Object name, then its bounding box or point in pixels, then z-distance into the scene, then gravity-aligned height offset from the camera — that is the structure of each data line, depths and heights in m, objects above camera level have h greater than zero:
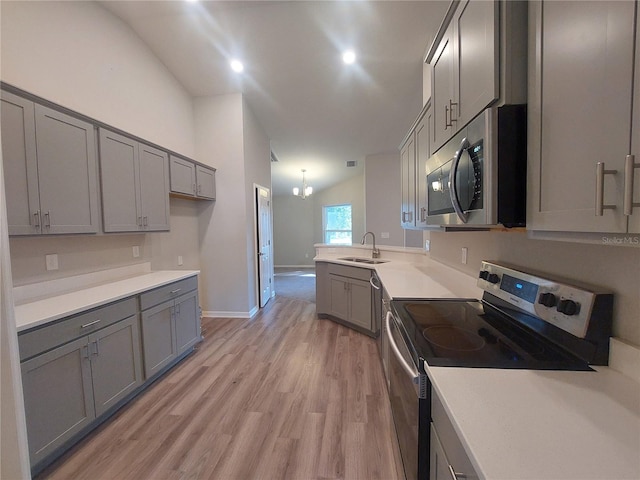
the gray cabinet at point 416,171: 1.94 +0.49
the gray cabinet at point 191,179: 3.13 +0.68
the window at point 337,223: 8.68 +0.18
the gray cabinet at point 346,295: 3.16 -0.88
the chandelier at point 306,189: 6.74 +1.03
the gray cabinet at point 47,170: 1.58 +0.44
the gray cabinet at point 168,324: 2.26 -0.88
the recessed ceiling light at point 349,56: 3.04 +2.01
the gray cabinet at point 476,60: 0.88 +0.66
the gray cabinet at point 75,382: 1.43 -0.94
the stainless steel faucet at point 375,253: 3.72 -0.36
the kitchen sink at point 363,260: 3.53 -0.44
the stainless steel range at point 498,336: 0.86 -0.47
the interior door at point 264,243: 4.51 -0.24
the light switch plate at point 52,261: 2.01 -0.20
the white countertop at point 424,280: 1.79 -0.45
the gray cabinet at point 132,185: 2.23 +0.46
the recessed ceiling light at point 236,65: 3.26 +2.08
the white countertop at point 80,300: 1.50 -0.46
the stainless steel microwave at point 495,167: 0.90 +0.21
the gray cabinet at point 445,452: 0.67 -0.65
